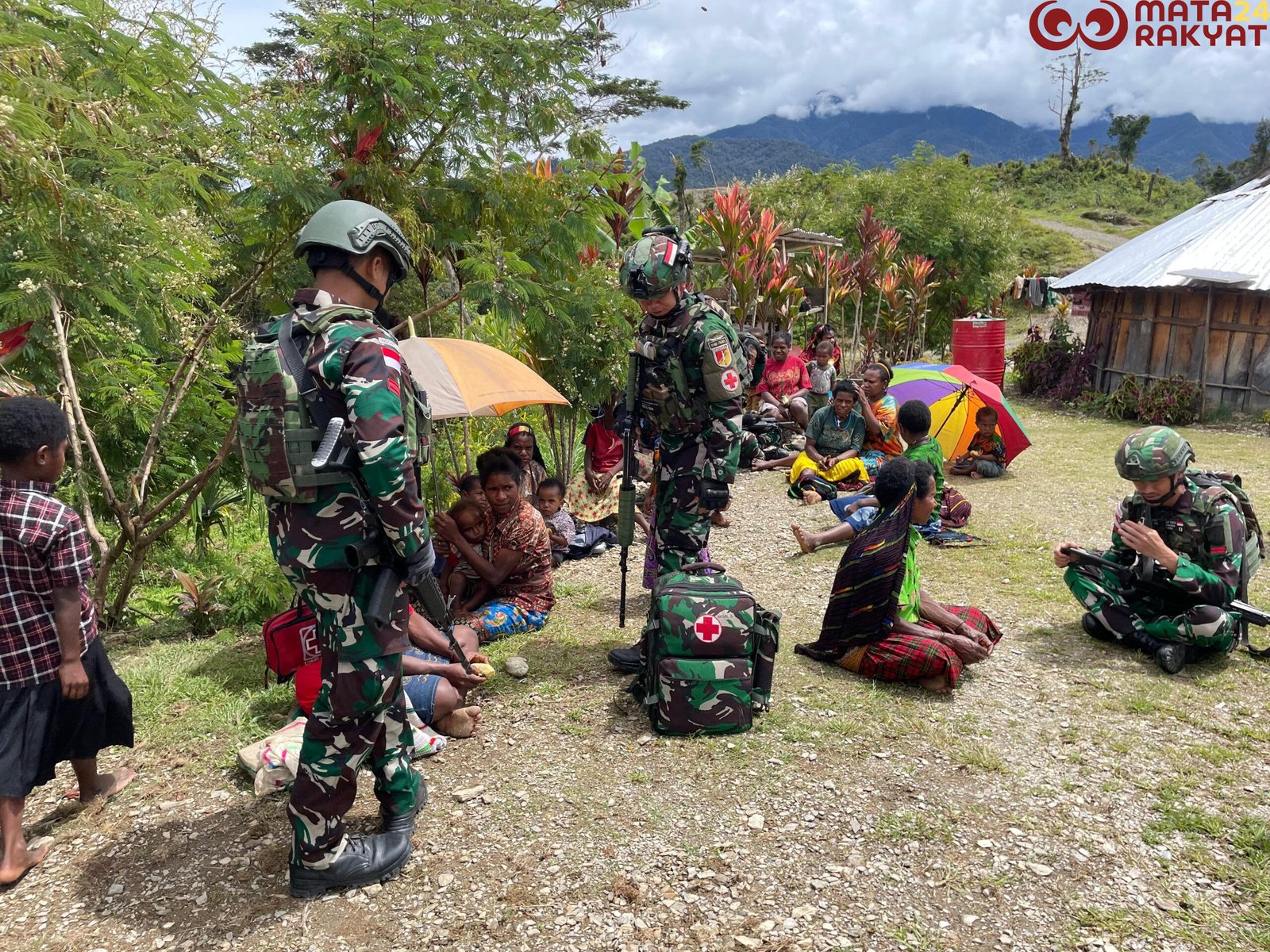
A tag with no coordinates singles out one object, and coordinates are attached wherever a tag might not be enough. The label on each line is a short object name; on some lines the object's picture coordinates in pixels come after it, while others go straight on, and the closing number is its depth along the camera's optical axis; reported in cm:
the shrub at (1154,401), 1406
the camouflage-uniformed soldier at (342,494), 271
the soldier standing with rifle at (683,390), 451
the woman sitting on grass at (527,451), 702
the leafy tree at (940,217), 2275
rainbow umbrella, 972
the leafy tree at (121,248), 396
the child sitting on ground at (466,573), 556
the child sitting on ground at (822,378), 1134
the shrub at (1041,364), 1709
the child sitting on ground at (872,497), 642
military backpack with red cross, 395
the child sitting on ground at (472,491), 557
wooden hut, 1361
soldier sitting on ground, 462
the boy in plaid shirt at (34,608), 304
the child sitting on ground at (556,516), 702
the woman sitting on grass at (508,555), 530
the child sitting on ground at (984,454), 991
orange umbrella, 520
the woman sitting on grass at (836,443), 880
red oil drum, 1667
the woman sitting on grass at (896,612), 441
